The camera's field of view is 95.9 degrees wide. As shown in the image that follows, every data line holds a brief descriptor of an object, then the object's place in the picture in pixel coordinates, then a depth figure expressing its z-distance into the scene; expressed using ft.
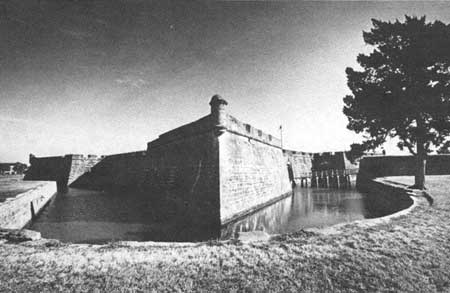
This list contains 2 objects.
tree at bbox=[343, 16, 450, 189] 34.19
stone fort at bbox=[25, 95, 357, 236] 30.89
